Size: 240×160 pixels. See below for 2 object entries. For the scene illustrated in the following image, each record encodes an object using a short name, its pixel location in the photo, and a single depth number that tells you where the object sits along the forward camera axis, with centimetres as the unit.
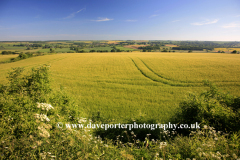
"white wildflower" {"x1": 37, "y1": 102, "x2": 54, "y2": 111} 562
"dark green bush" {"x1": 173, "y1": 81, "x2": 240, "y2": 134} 667
